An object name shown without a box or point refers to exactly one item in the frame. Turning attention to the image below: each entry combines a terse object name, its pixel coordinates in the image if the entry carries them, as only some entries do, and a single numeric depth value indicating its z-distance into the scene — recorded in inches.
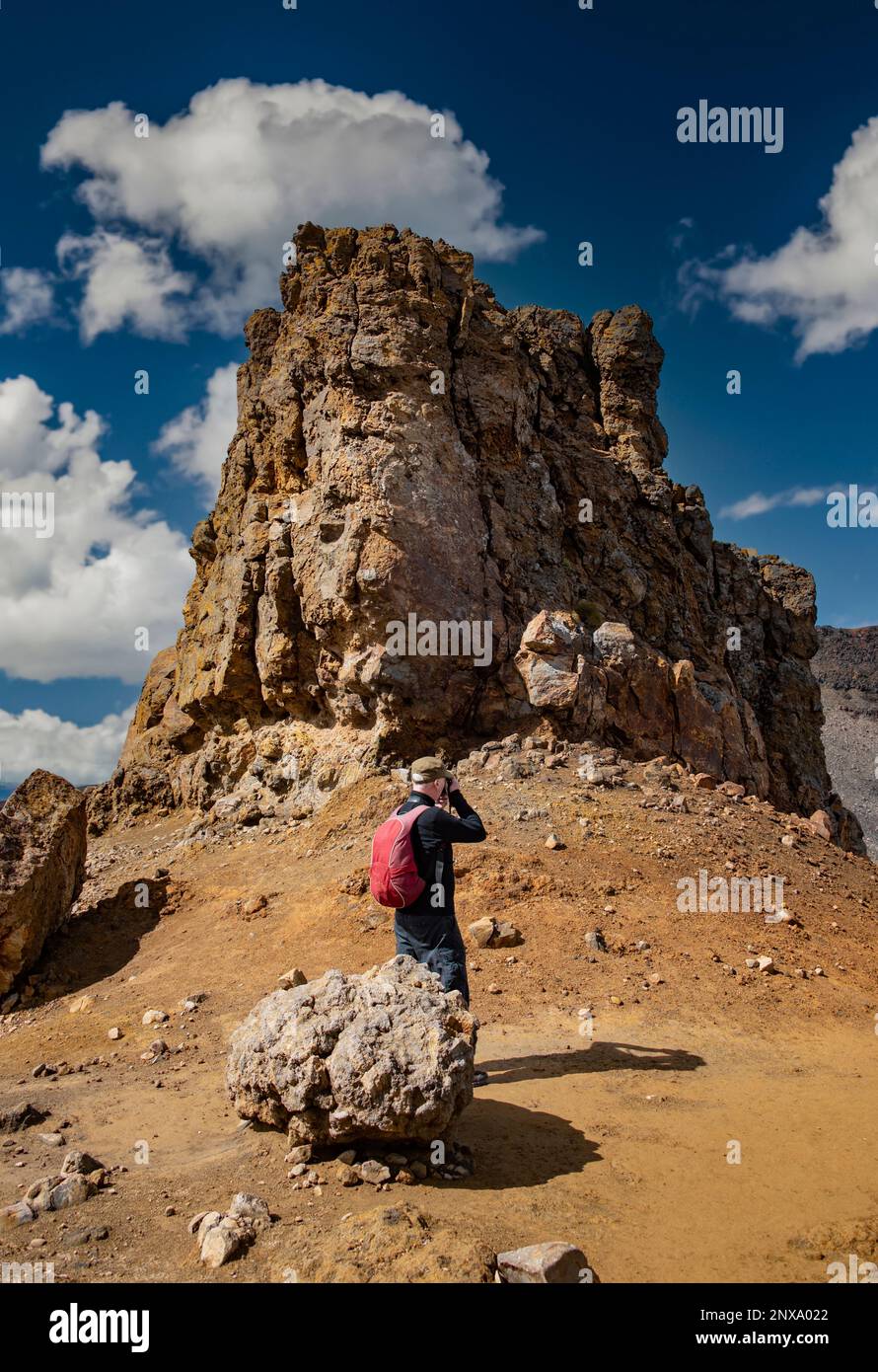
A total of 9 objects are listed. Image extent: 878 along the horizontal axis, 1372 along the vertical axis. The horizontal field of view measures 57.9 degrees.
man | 257.9
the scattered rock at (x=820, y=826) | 610.4
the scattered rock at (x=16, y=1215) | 164.1
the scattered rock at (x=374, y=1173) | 174.9
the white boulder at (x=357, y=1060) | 182.2
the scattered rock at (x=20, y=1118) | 233.3
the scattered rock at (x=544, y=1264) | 132.0
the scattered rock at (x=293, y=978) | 294.5
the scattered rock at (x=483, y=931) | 400.2
